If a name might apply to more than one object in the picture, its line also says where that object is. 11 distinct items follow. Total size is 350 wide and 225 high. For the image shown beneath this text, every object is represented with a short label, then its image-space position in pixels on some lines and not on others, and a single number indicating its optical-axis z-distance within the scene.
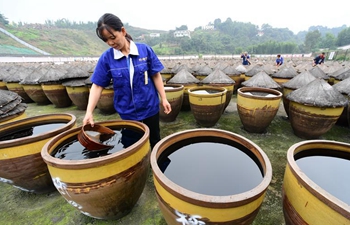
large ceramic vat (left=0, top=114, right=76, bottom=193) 1.83
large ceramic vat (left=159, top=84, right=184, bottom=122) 4.25
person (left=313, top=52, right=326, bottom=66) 10.79
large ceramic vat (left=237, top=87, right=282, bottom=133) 3.54
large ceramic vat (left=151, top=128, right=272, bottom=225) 1.07
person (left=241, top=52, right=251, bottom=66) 11.92
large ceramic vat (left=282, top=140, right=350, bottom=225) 1.01
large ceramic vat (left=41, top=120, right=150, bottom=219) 1.43
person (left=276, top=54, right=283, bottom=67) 10.86
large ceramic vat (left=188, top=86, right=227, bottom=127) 3.94
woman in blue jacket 1.76
